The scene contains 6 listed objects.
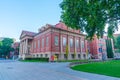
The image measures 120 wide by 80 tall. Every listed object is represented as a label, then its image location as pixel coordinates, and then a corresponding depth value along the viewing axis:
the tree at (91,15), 6.51
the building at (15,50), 38.89
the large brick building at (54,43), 20.96
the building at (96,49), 32.31
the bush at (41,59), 18.97
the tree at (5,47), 35.82
